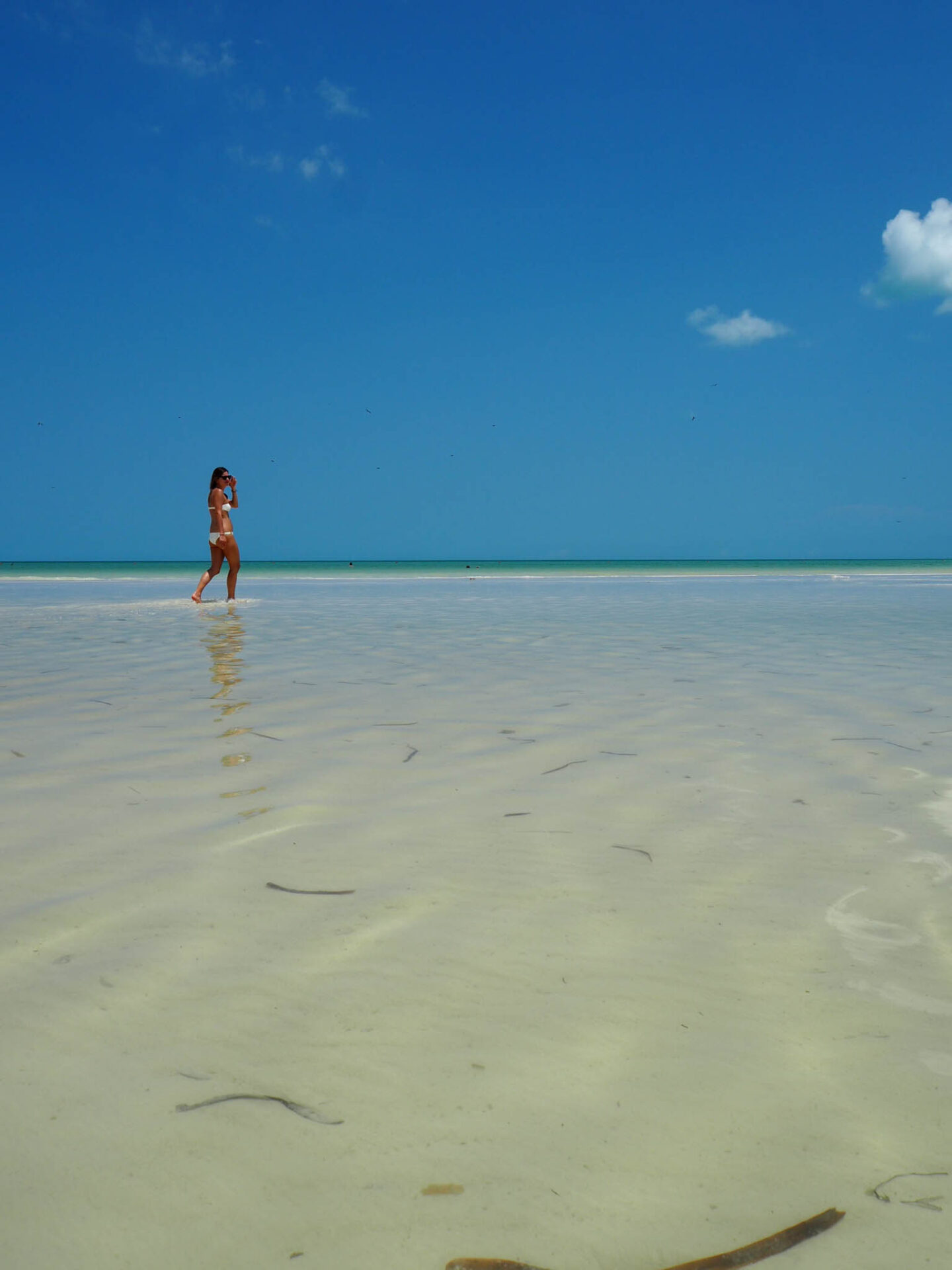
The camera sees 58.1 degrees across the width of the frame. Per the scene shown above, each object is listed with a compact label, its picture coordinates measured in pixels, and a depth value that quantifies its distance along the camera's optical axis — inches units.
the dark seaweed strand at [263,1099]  47.5
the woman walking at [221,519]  487.5
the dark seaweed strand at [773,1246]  39.1
